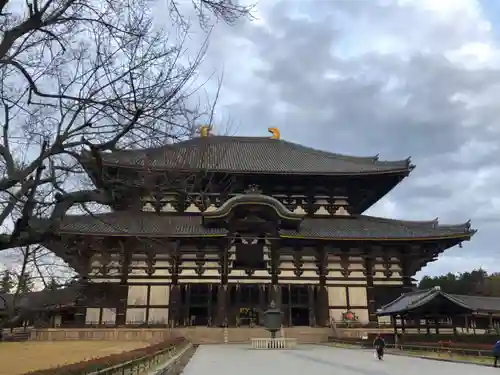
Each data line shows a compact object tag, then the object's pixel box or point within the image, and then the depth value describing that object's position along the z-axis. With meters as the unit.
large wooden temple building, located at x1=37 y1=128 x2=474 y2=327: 32.62
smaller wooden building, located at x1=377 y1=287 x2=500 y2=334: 25.23
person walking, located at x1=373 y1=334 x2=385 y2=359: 20.22
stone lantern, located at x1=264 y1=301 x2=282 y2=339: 28.22
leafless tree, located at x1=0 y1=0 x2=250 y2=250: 6.64
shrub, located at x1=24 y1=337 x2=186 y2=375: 8.28
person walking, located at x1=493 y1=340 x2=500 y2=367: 17.34
